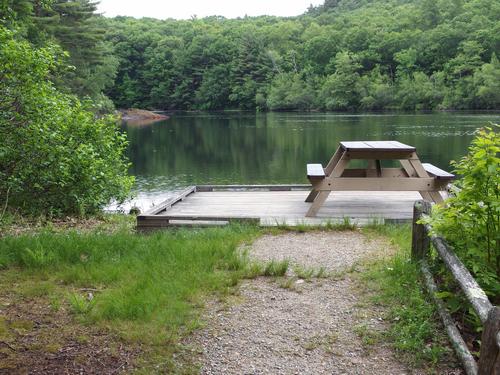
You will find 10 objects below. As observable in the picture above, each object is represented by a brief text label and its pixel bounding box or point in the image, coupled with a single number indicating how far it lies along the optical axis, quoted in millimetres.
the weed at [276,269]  5359
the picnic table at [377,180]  7996
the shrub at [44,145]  7898
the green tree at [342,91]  84375
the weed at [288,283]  5012
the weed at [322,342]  3807
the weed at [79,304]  4383
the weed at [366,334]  3866
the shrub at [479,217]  3885
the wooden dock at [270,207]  7578
